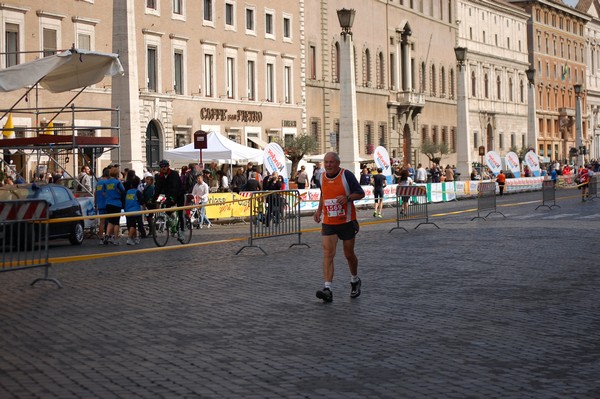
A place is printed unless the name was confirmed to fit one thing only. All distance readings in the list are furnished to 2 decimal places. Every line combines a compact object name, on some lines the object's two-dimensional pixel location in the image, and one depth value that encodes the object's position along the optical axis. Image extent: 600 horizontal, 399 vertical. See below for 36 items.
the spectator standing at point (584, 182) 48.00
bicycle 24.77
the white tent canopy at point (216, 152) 42.62
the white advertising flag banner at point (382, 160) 46.69
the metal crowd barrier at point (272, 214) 23.58
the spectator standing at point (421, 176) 56.66
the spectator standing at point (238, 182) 40.03
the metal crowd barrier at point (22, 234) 16.64
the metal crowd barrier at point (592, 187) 48.72
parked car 26.45
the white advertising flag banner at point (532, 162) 68.88
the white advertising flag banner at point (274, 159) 39.84
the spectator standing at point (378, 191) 39.19
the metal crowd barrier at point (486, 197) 34.91
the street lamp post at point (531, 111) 71.32
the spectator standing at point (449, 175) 59.33
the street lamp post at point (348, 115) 44.28
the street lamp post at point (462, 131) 60.06
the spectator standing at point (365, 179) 47.56
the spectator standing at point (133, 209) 25.97
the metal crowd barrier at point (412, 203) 30.08
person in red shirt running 15.03
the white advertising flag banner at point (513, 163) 66.12
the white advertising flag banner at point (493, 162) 60.12
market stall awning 27.95
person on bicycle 26.06
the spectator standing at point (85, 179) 34.00
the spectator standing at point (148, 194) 27.91
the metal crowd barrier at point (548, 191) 42.00
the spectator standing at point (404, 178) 38.66
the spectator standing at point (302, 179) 48.09
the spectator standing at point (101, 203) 26.78
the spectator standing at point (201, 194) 33.06
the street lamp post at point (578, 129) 91.06
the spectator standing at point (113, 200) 26.39
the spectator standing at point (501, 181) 59.97
